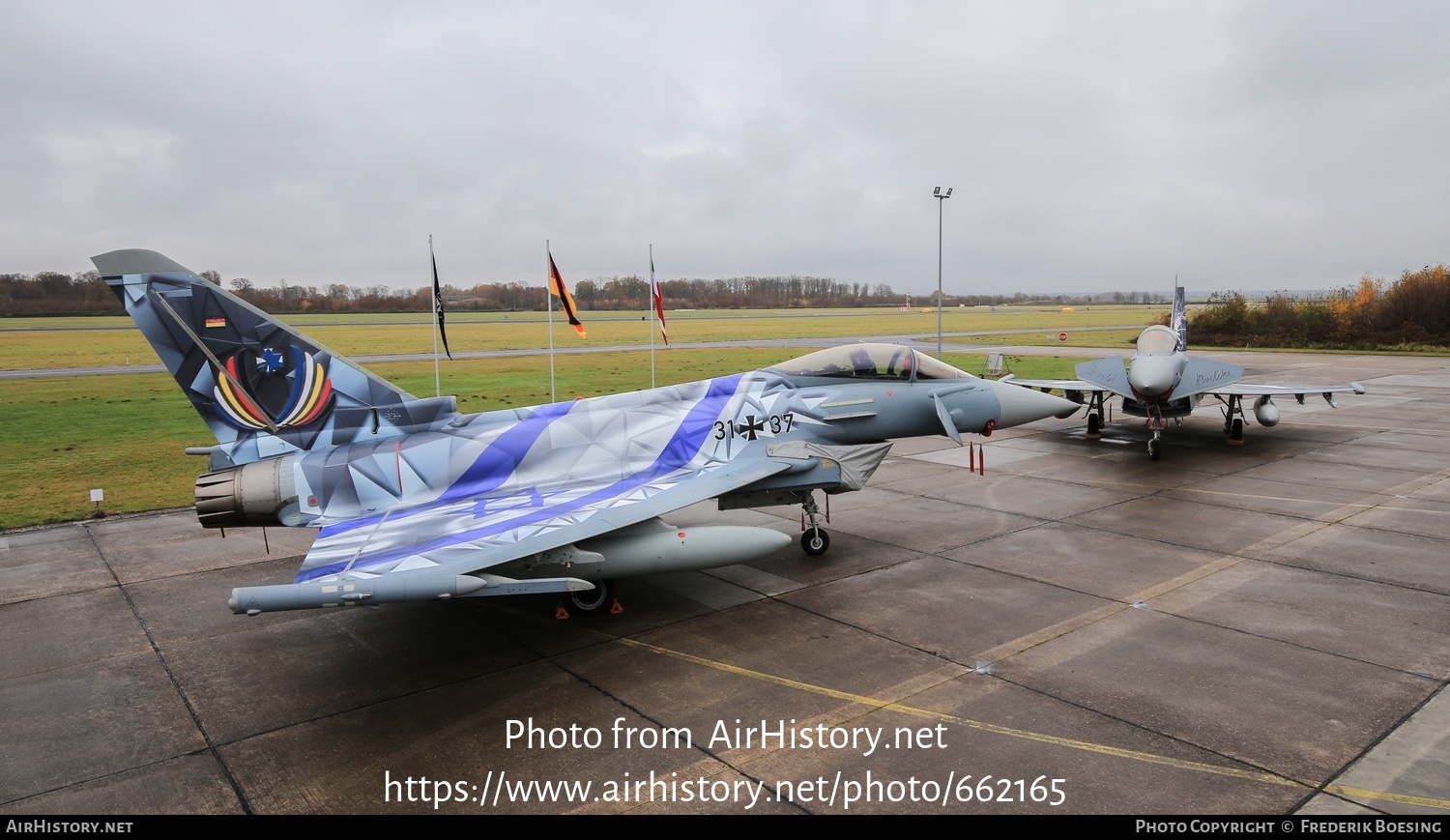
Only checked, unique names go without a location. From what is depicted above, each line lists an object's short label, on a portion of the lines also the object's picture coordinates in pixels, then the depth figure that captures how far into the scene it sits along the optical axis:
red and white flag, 24.79
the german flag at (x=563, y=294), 21.64
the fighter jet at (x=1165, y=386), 18.67
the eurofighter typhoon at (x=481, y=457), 9.09
